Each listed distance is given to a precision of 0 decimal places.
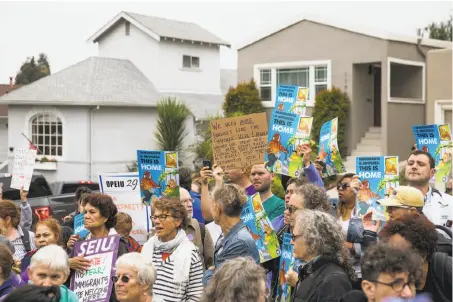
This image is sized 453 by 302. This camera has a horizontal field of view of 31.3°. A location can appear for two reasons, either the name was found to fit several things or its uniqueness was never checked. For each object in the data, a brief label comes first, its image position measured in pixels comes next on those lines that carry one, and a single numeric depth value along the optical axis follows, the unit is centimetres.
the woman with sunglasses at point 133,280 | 544
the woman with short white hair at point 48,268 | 562
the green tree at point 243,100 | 2873
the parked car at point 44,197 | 1447
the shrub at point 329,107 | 2650
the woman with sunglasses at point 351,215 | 665
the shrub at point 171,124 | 3030
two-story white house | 3053
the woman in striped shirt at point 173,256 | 613
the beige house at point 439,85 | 2572
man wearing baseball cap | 589
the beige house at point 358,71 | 2683
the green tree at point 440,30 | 5494
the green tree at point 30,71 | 8025
